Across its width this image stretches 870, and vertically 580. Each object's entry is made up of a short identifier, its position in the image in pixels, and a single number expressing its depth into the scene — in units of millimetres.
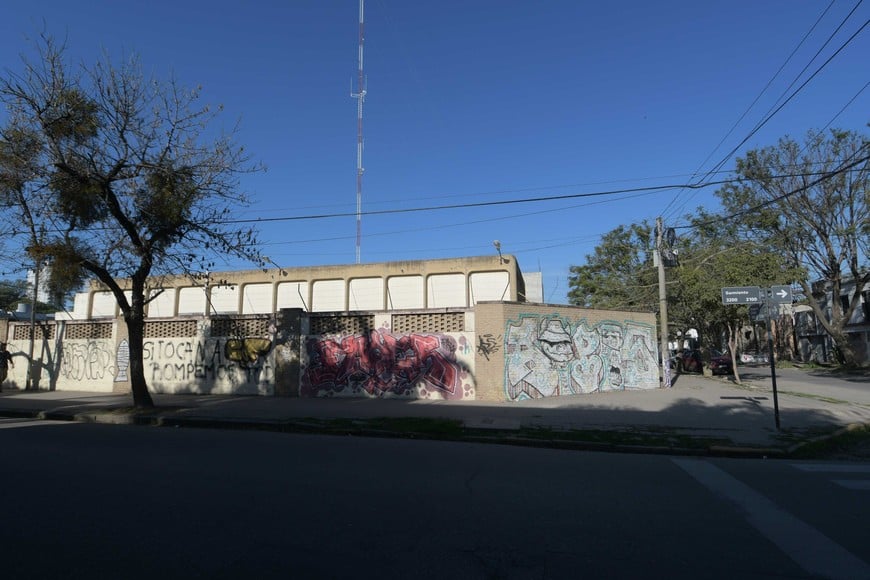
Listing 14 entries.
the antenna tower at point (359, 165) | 22141
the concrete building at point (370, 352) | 16672
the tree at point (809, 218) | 31500
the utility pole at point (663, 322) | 20484
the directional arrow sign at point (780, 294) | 11203
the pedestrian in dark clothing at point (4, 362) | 20934
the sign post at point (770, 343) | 10703
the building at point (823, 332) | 41188
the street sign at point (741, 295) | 11438
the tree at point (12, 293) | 28247
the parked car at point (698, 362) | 31734
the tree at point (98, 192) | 12805
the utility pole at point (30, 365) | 21312
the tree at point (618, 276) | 30781
